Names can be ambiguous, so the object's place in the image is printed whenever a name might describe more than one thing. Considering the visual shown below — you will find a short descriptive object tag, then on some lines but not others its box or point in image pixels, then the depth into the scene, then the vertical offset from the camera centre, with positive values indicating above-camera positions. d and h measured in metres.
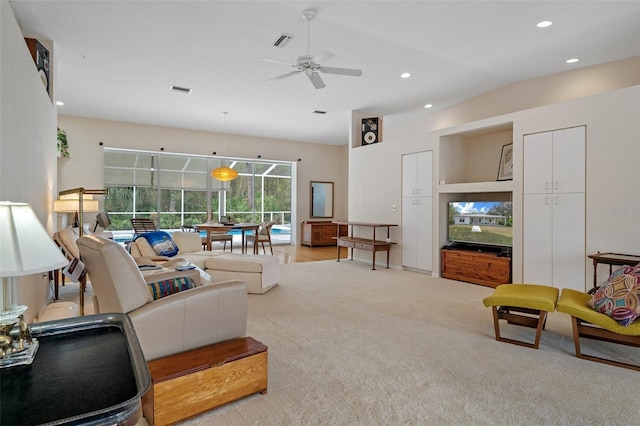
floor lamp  4.41 +0.07
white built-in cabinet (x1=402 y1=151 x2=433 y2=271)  6.16 -0.01
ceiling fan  3.76 +1.61
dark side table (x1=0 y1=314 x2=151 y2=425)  0.85 -0.48
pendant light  7.87 +0.77
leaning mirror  10.95 +0.31
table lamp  1.17 -0.18
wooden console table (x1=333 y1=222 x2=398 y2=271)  6.54 -0.62
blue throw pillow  5.07 -0.48
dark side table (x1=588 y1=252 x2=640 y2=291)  3.67 -0.51
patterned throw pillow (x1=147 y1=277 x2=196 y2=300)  2.49 -0.55
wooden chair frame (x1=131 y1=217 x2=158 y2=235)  7.25 -0.32
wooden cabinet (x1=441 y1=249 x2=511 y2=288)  5.16 -0.87
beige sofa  4.70 -0.75
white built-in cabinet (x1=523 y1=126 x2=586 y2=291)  4.41 +0.02
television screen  5.25 -0.20
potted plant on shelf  6.99 +1.27
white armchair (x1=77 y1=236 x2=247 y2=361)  2.14 -0.61
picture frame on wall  5.80 +0.74
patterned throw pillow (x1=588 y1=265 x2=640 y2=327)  2.55 -0.64
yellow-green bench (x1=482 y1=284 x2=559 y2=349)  2.91 -0.77
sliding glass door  8.40 +0.48
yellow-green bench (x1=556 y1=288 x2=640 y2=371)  2.55 -0.86
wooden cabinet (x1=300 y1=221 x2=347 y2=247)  10.04 -0.66
